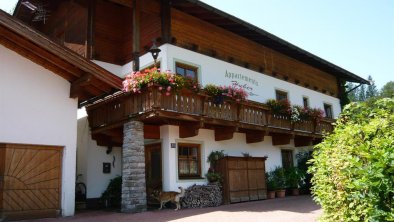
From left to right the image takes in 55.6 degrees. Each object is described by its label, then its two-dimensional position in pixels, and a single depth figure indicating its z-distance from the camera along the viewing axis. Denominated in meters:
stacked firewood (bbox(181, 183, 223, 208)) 12.21
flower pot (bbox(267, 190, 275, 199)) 15.09
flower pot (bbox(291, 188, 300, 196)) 16.67
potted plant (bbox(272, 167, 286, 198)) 15.72
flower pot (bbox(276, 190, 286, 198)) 15.59
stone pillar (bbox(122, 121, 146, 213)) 10.93
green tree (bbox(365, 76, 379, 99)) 93.82
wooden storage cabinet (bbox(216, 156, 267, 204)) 13.29
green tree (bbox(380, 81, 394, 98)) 87.07
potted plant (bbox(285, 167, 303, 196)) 16.59
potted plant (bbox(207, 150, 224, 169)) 13.77
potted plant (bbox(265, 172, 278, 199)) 15.13
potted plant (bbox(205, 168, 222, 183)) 13.29
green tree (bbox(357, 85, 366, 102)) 89.94
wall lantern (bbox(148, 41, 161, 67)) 11.90
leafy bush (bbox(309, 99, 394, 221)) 3.77
